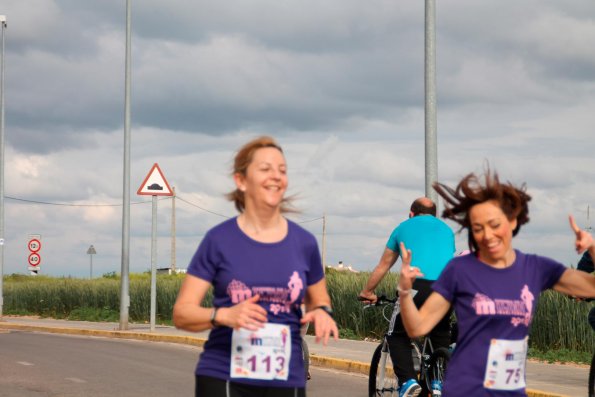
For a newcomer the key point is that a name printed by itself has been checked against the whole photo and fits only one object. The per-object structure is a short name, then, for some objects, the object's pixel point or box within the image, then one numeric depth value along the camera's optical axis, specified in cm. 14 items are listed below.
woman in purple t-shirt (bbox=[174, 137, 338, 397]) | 462
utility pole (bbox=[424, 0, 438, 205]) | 1575
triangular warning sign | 2438
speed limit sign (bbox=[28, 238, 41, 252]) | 3834
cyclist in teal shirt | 888
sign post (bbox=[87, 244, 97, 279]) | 4862
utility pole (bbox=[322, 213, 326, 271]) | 7406
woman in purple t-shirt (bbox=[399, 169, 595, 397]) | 489
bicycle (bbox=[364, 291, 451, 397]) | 890
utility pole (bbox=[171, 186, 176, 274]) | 7231
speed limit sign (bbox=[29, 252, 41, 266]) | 3834
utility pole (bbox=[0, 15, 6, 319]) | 3688
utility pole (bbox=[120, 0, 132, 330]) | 2589
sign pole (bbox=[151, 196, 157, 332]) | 2462
